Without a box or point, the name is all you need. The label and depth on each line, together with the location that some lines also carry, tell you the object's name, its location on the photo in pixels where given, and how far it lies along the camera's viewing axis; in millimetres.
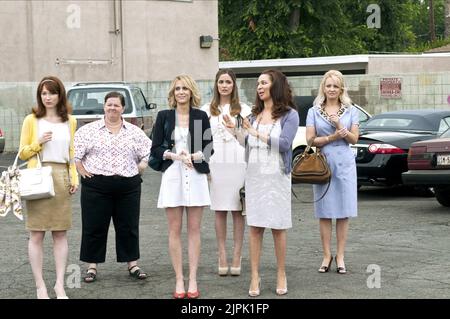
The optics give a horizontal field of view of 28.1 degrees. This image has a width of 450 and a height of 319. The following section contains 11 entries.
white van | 18703
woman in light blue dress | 8547
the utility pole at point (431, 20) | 57531
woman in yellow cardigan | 7367
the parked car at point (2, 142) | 20766
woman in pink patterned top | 8016
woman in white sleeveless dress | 8289
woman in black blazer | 7598
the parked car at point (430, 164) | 12188
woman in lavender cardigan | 7496
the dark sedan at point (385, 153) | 14039
